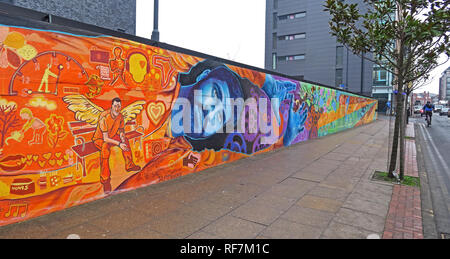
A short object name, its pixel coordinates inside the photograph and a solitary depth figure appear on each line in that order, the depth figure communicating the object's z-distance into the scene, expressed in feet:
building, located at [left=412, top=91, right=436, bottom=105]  440.37
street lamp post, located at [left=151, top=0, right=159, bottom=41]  20.89
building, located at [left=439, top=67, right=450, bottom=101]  394.73
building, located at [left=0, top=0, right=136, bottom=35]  32.81
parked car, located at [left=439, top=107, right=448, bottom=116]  155.25
